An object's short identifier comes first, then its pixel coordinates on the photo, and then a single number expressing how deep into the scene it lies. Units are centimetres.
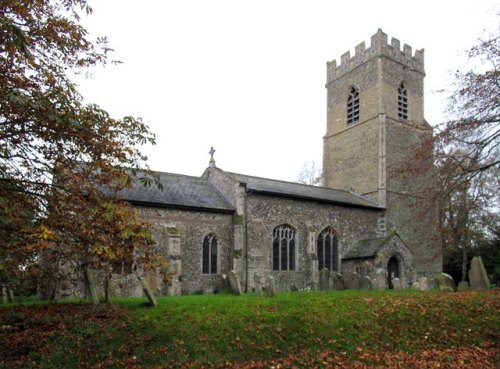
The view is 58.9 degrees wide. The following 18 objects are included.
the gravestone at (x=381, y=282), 1713
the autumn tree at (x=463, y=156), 1368
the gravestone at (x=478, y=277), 1441
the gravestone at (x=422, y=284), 1853
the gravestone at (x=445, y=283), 1464
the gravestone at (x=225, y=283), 1770
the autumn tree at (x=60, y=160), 788
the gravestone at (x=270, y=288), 1334
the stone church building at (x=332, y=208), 2138
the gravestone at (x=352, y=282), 1662
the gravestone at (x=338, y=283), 1698
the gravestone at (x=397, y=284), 1711
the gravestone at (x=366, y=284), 1631
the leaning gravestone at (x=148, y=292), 1129
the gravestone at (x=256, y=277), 2050
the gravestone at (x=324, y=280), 1778
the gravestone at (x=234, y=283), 1538
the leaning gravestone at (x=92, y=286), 1154
